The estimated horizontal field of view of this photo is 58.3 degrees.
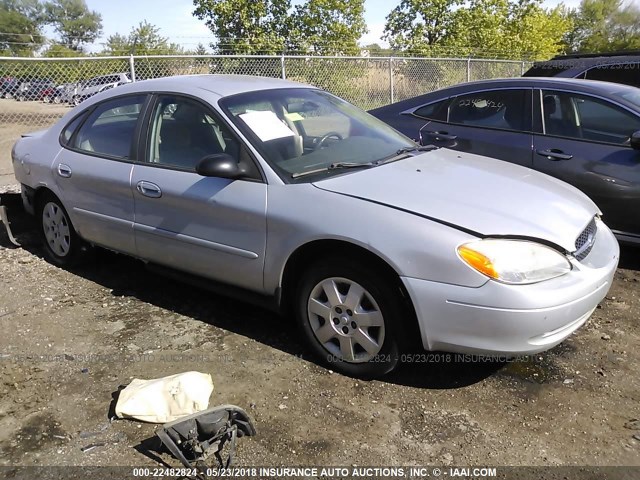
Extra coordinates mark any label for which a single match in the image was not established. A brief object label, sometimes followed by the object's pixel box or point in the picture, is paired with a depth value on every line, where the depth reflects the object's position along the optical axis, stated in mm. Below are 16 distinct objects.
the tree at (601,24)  46344
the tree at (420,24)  23469
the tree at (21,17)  62938
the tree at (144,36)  28409
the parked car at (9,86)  9469
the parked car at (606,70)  7283
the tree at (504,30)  23172
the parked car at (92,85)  10381
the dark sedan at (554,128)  4473
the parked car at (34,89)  9641
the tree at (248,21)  23188
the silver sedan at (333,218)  2750
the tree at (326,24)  22891
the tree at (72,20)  68062
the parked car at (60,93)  9922
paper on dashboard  3529
